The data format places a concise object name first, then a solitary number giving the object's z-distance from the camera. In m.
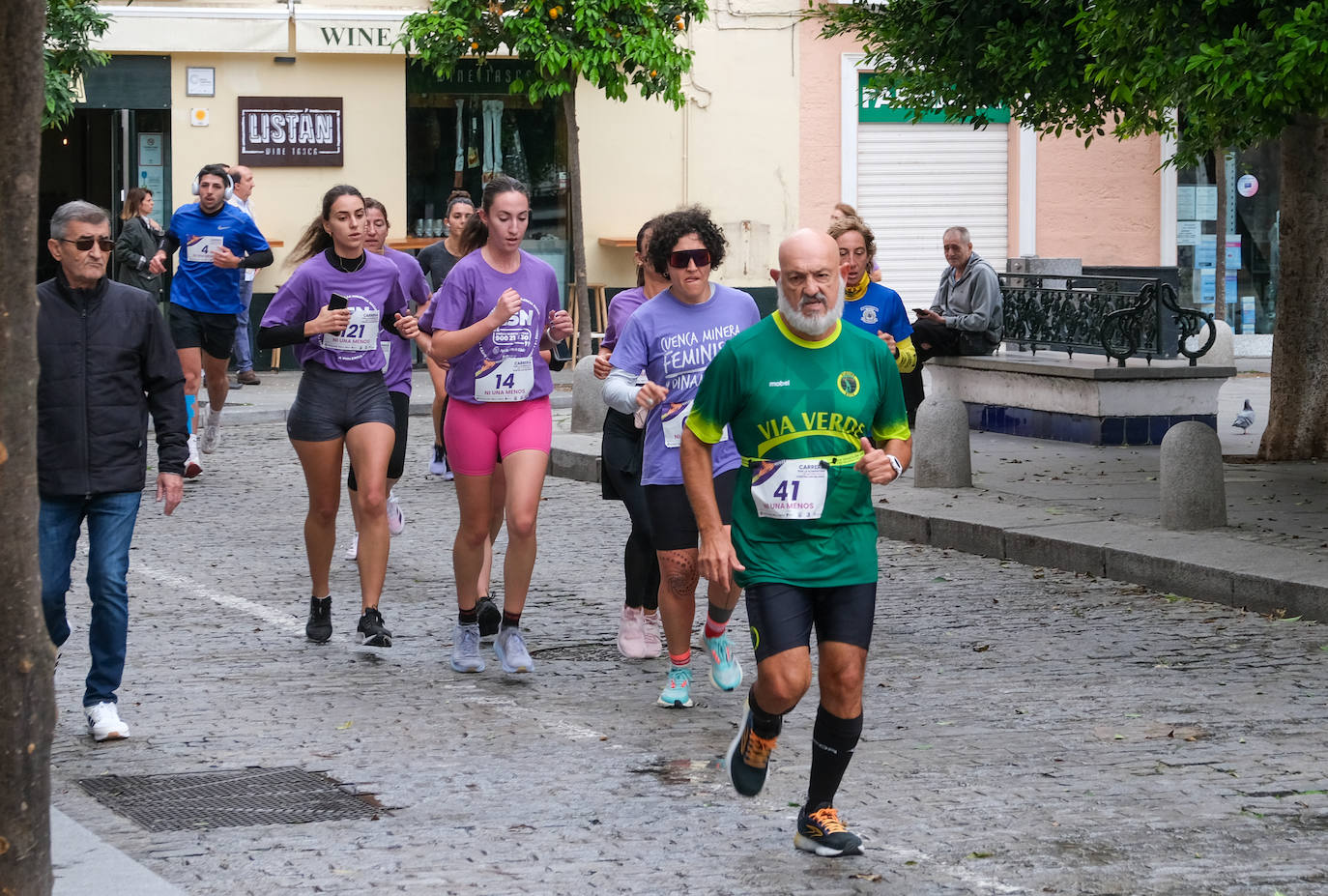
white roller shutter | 26.36
